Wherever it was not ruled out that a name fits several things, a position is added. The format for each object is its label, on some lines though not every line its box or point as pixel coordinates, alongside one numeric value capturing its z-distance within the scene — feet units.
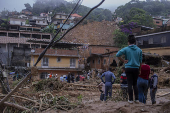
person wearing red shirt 15.37
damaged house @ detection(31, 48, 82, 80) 83.87
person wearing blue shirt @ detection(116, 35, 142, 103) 13.50
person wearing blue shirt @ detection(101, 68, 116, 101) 21.88
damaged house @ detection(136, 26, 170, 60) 80.02
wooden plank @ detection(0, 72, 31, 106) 14.13
